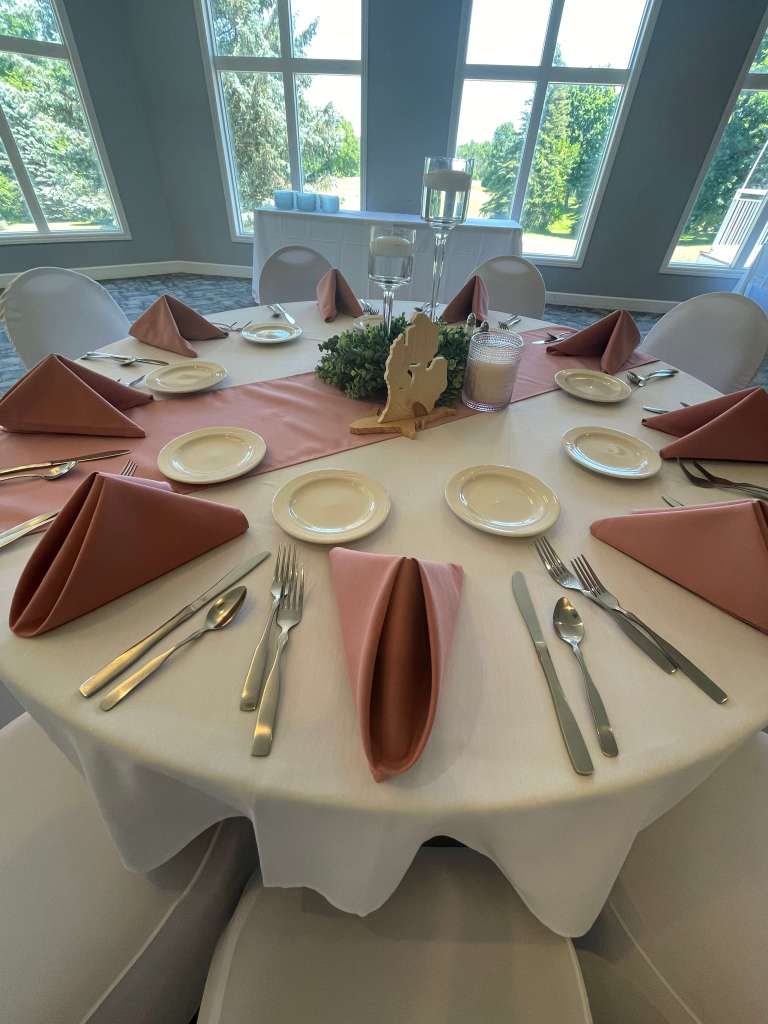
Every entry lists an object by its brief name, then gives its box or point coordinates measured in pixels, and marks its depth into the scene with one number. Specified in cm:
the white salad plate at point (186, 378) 94
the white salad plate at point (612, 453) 76
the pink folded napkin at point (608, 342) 116
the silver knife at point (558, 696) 38
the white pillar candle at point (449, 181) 108
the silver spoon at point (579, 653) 40
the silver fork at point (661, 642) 45
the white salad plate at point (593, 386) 102
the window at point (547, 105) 333
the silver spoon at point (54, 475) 68
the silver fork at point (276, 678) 39
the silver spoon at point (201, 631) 42
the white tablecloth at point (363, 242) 312
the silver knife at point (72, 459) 68
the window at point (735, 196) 343
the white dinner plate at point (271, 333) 120
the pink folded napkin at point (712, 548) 51
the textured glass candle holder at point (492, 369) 91
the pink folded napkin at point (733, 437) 79
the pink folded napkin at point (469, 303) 138
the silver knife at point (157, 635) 43
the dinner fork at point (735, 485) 73
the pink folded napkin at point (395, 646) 38
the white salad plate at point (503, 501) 63
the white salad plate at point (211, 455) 70
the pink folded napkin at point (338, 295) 140
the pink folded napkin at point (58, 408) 76
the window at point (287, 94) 363
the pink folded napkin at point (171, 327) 112
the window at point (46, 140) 347
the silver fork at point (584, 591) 47
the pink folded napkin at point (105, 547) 47
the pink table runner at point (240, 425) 67
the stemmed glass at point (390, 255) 93
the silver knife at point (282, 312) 134
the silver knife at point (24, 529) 57
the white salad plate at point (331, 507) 60
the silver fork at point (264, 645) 42
